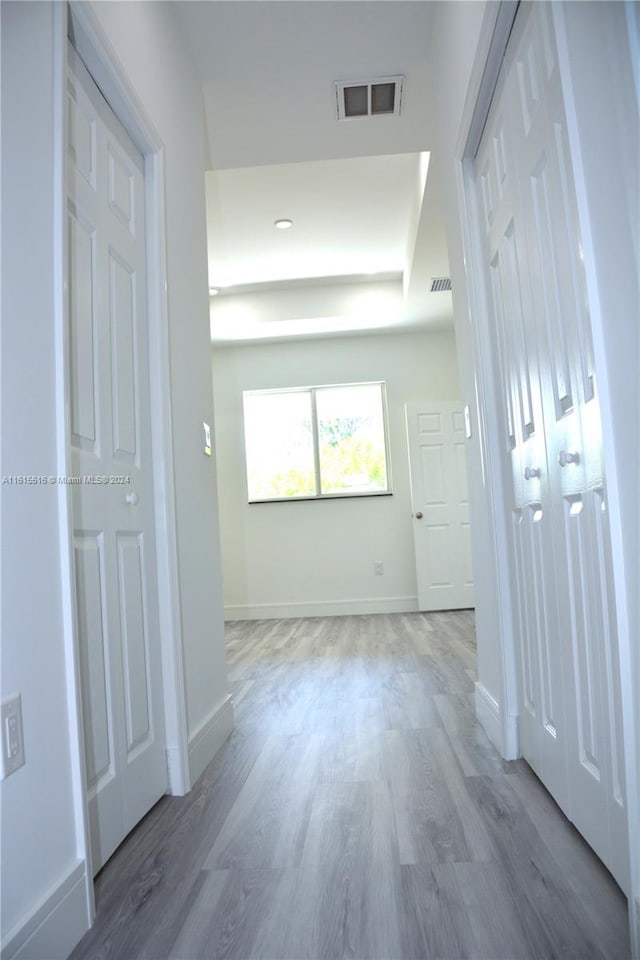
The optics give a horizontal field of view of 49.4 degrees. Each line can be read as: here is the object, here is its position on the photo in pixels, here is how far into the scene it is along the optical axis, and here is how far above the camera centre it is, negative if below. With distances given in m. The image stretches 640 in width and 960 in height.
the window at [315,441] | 6.62 +0.65
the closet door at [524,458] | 1.72 +0.11
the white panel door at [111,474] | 1.60 +0.12
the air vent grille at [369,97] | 3.12 +1.89
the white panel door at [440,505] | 6.11 -0.02
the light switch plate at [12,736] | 1.12 -0.34
